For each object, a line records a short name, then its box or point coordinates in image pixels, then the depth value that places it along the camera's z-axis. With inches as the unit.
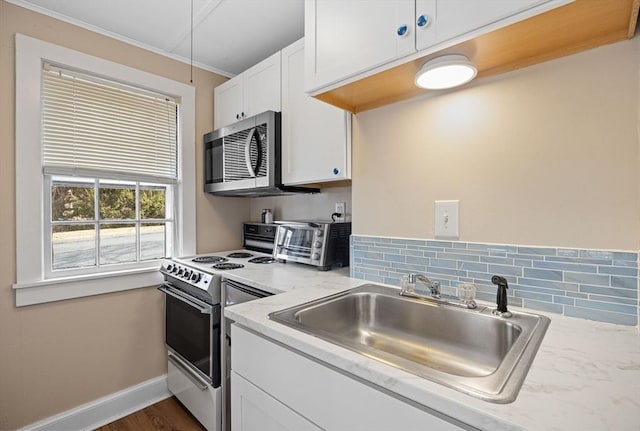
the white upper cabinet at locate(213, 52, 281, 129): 74.5
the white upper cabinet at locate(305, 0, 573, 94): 33.2
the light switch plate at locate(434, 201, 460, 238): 47.1
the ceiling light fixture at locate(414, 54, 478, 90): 38.6
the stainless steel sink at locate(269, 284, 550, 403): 25.4
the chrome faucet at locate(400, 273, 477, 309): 42.0
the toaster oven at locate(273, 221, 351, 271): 66.9
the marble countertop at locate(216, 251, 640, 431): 20.0
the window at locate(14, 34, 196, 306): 66.9
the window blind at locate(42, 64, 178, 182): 70.8
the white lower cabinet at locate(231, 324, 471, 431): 25.7
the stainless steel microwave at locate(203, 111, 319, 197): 72.6
